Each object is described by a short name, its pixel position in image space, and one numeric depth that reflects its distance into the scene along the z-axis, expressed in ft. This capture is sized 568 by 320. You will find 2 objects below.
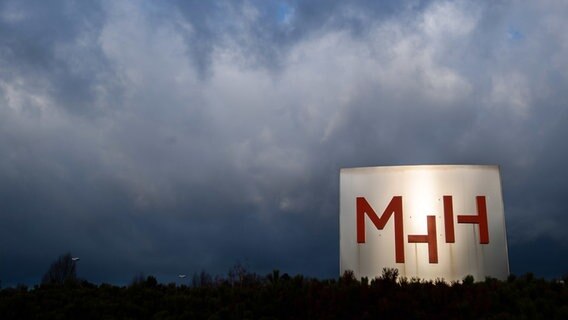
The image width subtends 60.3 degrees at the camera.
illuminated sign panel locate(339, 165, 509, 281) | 44.11
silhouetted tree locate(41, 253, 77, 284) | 175.32
